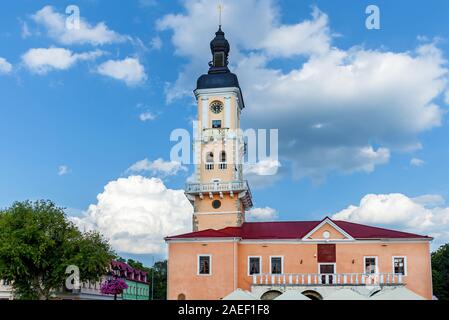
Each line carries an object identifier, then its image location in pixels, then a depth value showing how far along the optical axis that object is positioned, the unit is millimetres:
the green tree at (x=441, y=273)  58103
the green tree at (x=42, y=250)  35812
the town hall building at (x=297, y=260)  34281
